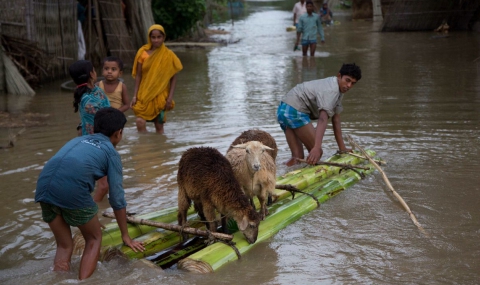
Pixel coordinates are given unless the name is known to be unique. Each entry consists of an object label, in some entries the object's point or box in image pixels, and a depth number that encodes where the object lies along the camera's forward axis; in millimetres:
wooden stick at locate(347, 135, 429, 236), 5629
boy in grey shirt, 6961
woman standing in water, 8977
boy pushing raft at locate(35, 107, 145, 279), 4383
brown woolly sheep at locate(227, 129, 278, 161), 6406
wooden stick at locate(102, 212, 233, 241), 4891
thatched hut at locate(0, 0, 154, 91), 12648
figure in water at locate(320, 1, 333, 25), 30078
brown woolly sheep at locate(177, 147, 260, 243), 4953
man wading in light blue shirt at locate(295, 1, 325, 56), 17438
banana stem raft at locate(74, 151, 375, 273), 4777
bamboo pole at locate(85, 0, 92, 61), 15481
